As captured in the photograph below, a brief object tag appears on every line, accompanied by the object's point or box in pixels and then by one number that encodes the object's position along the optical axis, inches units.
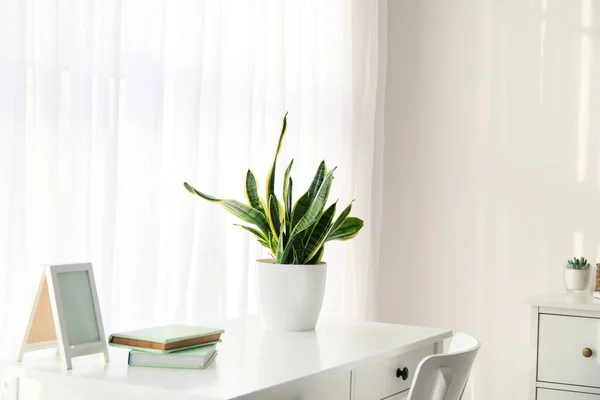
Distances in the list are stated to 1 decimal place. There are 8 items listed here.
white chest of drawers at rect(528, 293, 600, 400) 104.3
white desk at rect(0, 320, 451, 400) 57.4
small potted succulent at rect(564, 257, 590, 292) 116.3
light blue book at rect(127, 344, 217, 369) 62.5
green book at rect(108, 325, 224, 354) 63.2
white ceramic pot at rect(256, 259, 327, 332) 81.1
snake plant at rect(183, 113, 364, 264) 81.5
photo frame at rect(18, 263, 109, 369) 61.7
